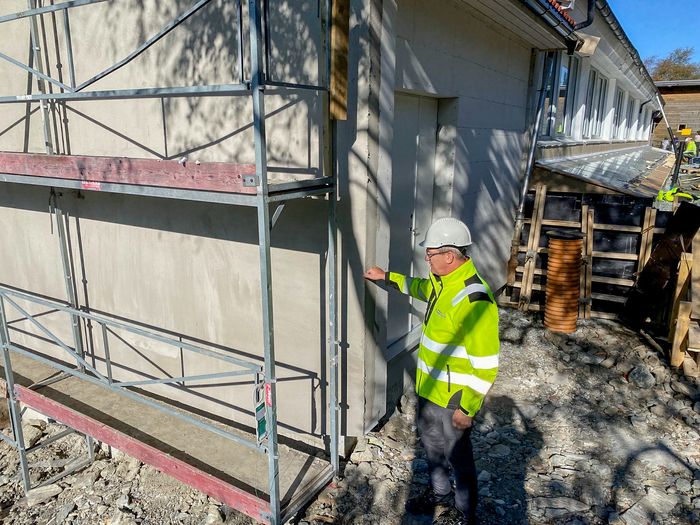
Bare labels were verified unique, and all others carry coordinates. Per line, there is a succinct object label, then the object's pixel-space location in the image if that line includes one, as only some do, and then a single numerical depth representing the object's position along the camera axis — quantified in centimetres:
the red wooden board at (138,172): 301
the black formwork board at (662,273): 654
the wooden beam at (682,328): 576
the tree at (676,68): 4800
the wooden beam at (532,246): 764
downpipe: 790
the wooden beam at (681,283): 598
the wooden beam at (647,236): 707
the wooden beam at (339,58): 330
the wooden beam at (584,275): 736
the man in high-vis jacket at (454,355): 318
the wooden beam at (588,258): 733
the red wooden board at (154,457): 361
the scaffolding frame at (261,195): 290
